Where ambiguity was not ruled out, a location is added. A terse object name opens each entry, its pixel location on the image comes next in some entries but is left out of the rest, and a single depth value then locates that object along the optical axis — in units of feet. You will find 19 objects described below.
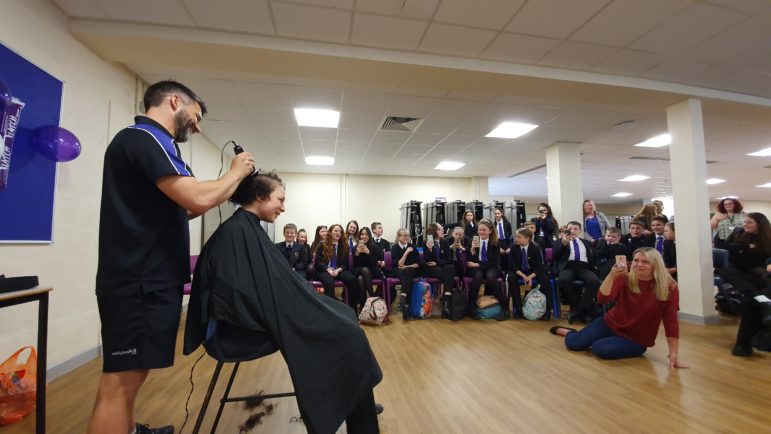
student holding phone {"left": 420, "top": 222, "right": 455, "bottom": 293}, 14.18
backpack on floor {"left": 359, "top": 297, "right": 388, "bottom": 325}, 12.43
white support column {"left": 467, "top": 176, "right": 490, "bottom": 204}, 28.63
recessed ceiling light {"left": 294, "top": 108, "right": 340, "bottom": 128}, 14.57
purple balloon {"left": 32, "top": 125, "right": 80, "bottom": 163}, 7.03
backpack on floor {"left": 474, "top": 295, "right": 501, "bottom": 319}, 13.35
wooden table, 4.62
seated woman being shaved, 3.59
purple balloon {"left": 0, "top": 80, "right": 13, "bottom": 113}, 5.48
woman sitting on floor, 8.00
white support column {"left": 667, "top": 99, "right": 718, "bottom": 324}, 12.08
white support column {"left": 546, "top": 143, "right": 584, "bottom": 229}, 19.20
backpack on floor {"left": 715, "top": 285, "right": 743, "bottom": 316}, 13.05
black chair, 3.75
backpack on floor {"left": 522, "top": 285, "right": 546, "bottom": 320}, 13.10
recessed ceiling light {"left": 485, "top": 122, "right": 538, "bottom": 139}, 16.35
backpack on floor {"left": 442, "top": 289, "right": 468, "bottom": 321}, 13.29
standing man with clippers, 3.36
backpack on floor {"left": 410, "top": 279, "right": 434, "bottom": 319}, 13.56
